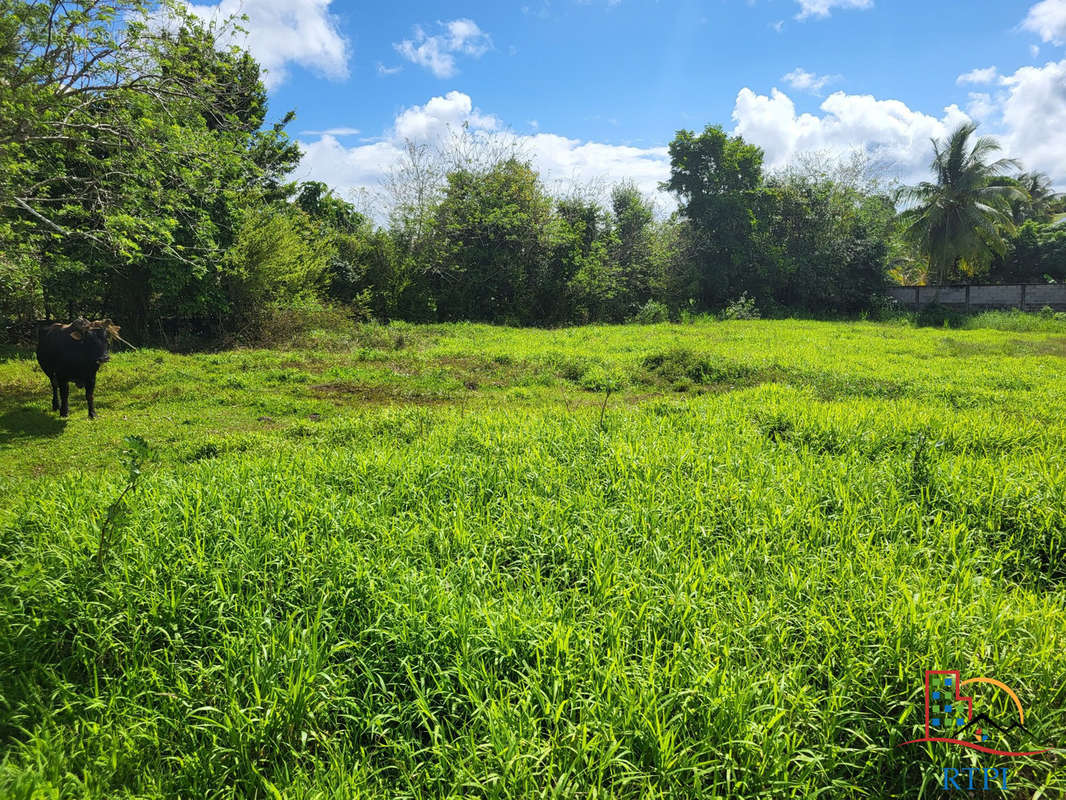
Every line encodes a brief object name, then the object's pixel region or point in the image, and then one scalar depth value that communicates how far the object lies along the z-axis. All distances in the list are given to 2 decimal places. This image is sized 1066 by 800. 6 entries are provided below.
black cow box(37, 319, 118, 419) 6.58
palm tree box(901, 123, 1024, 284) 21.36
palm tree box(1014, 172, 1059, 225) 29.81
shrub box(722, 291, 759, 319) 21.59
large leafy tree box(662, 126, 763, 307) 23.42
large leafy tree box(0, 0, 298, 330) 6.45
